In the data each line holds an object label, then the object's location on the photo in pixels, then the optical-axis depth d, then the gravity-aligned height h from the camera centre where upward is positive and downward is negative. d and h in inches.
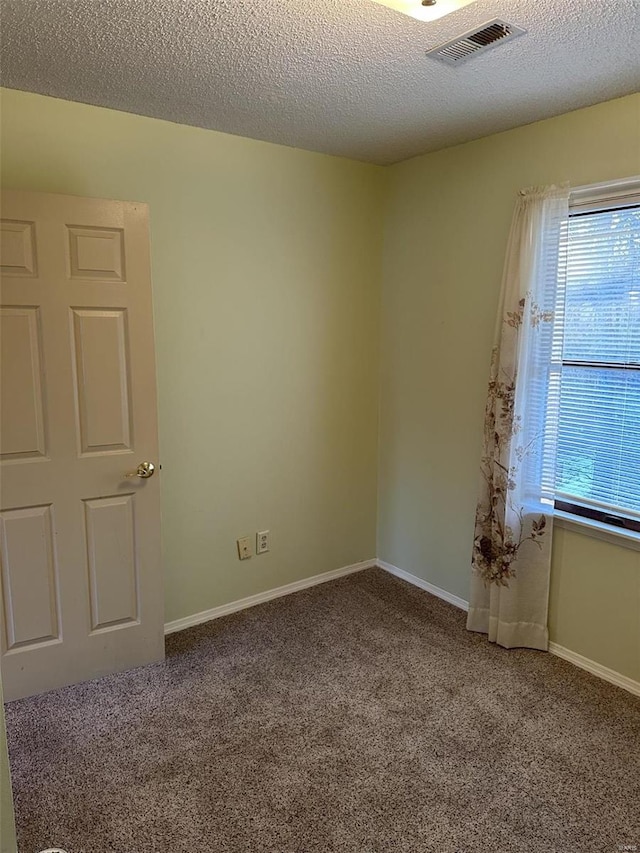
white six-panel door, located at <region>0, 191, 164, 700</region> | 91.4 -16.0
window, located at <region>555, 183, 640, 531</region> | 97.3 -2.5
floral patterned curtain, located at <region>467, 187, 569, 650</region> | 103.9 -16.0
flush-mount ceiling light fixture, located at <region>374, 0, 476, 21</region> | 65.2 +38.0
